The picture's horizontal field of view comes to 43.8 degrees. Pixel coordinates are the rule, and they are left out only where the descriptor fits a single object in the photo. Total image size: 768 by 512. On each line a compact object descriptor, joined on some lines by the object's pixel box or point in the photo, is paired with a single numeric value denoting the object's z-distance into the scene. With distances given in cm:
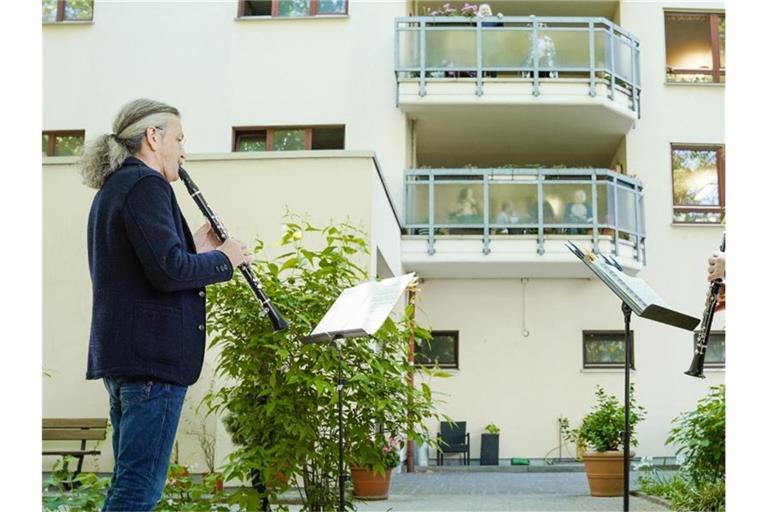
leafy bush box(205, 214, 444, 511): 501
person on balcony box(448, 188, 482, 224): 1563
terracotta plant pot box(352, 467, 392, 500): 887
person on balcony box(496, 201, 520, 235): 1563
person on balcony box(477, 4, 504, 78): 1609
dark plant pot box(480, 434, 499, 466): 1644
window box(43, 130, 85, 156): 1689
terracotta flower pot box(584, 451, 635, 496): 961
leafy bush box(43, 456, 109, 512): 472
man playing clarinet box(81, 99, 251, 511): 293
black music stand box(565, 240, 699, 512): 403
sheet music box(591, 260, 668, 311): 408
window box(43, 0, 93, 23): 1700
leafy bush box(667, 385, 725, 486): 769
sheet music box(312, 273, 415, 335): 394
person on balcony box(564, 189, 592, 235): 1570
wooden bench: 984
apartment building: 1572
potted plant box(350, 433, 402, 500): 506
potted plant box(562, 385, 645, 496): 962
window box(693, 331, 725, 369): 1702
